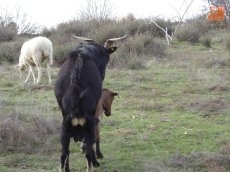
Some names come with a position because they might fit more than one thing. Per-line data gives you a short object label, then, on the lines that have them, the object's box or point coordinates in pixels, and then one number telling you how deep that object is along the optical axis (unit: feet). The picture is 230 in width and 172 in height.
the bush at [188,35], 73.97
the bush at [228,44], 61.15
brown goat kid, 22.79
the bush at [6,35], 76.55
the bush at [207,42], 67.74
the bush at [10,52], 58.70
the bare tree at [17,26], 86.89
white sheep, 43.27
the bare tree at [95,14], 95.30
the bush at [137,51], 50.96
